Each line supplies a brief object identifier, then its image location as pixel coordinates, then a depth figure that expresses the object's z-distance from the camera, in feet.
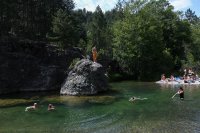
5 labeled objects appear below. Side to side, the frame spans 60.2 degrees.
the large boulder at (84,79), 79.12
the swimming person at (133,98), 69.34
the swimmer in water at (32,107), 61.18
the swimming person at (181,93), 69.05
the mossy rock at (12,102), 68.08
